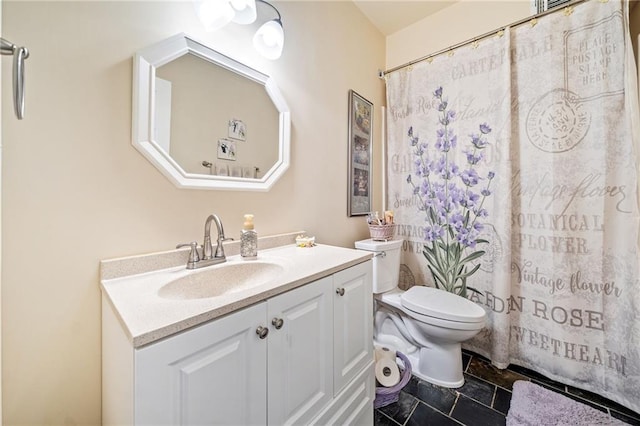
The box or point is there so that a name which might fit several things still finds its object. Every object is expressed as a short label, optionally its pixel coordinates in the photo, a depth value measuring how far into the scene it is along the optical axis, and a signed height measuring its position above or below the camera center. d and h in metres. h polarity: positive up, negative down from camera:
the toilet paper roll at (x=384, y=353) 1.50 -0.84
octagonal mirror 0.92 +0.43
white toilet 1.39 -0.62
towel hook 0.57 +0.33
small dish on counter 1.37 -0.15
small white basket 1.79 -0.12
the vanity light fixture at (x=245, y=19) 1.01 +0.86
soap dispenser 1.11 -0.11
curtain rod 1.46 +1.22
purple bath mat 1.20 -0.98
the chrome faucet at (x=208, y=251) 0.97 -0.15
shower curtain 1.31 +0.16
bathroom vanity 0.55 -0.35
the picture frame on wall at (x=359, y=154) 1.88 +0.48
